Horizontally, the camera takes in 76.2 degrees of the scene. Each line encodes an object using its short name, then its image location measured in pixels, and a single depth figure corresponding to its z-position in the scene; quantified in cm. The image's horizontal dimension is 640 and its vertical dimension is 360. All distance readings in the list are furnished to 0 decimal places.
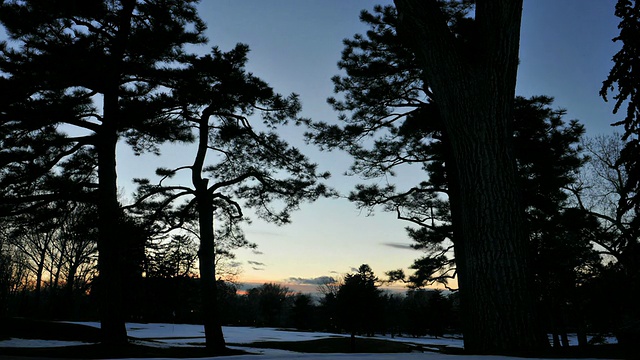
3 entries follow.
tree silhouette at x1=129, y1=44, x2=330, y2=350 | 1018
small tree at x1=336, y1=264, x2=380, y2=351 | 2673
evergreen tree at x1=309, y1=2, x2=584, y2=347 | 981
